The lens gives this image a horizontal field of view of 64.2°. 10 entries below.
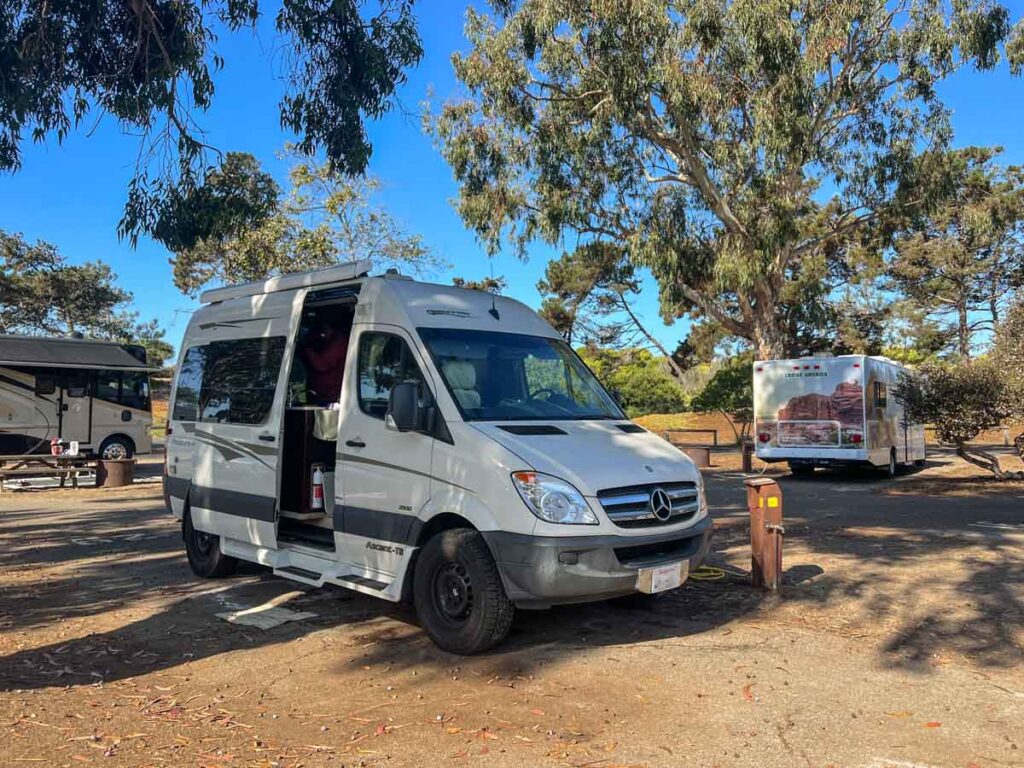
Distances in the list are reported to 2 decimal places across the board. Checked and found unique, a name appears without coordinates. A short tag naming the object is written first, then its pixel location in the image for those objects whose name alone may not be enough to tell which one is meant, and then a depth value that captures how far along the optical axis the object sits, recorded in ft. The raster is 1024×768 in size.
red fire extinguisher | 22.25
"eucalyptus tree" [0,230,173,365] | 139.74
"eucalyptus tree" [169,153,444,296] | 73.87
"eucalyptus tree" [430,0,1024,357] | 63.52
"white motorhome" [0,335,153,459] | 65.46
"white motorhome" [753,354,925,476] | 54.49
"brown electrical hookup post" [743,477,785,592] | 22.18
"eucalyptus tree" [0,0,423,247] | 24.48
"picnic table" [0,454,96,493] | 53.21
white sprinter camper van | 16.40
